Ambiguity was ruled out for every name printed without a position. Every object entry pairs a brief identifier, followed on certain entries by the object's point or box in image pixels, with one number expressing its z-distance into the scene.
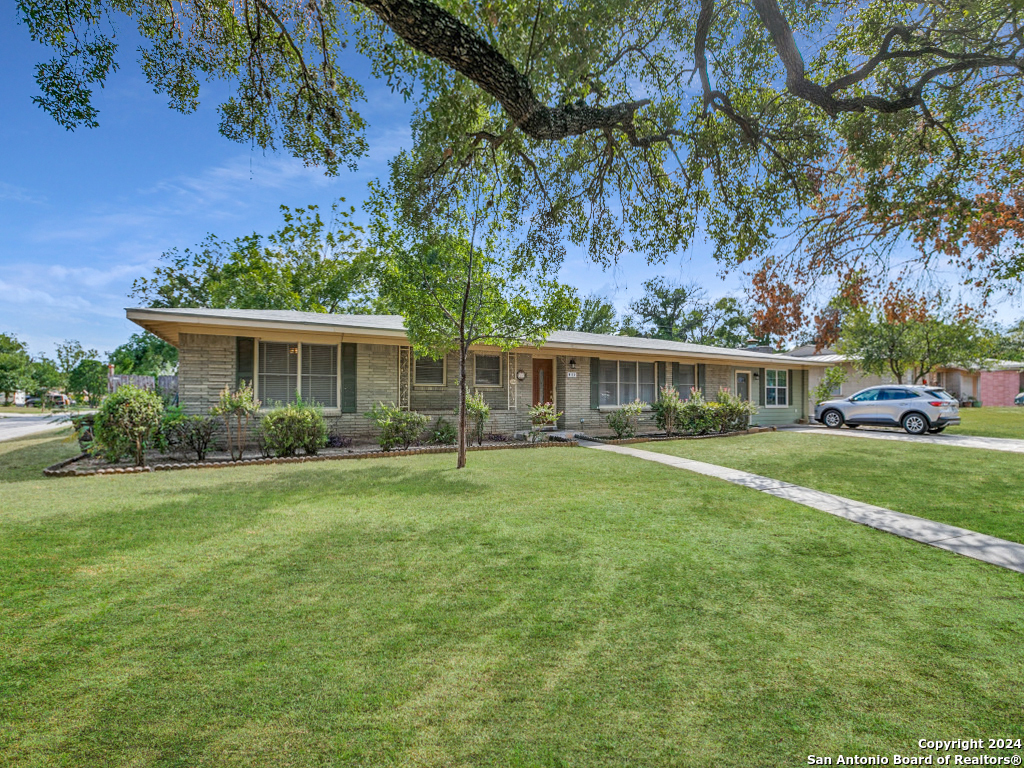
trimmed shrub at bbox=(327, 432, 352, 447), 11.11
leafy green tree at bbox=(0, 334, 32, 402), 40.97
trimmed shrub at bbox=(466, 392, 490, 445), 11.69
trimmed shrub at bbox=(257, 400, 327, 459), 9.48
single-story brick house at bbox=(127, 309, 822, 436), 10.31
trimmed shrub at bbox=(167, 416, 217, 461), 9.26
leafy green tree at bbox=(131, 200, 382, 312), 25.00
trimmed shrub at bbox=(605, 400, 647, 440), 13.66
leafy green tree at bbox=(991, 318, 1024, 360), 36.28
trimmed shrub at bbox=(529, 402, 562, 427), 13.09
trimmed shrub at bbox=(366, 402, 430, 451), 10.76
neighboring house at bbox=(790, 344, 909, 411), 26.52
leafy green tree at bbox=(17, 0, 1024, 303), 6.31
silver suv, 15.62
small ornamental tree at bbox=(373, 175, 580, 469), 8.63
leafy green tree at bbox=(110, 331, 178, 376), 27.47
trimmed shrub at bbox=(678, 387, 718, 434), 14.59
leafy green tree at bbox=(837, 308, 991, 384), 22.45
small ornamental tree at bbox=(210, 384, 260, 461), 9.14
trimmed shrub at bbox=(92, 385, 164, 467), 8.31
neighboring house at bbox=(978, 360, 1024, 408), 35.75
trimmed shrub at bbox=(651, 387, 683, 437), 14.53
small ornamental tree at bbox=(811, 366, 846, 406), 23.08
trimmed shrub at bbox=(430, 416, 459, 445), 11.85
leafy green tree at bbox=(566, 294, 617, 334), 36.83
